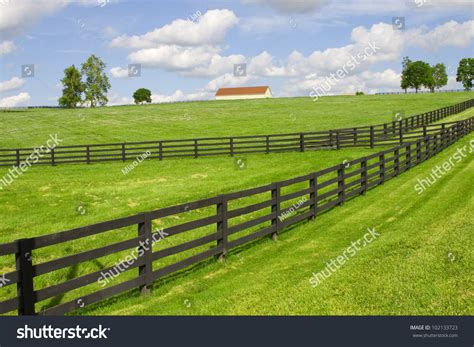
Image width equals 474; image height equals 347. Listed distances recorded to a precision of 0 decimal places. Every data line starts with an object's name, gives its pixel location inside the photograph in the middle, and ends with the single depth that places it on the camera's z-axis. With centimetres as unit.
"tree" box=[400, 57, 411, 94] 13150
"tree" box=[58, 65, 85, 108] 10575
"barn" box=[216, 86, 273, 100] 16088
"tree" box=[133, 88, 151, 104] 16288
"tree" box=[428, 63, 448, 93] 14038
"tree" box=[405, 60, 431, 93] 12850
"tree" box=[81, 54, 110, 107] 10706
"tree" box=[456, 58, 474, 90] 13512
